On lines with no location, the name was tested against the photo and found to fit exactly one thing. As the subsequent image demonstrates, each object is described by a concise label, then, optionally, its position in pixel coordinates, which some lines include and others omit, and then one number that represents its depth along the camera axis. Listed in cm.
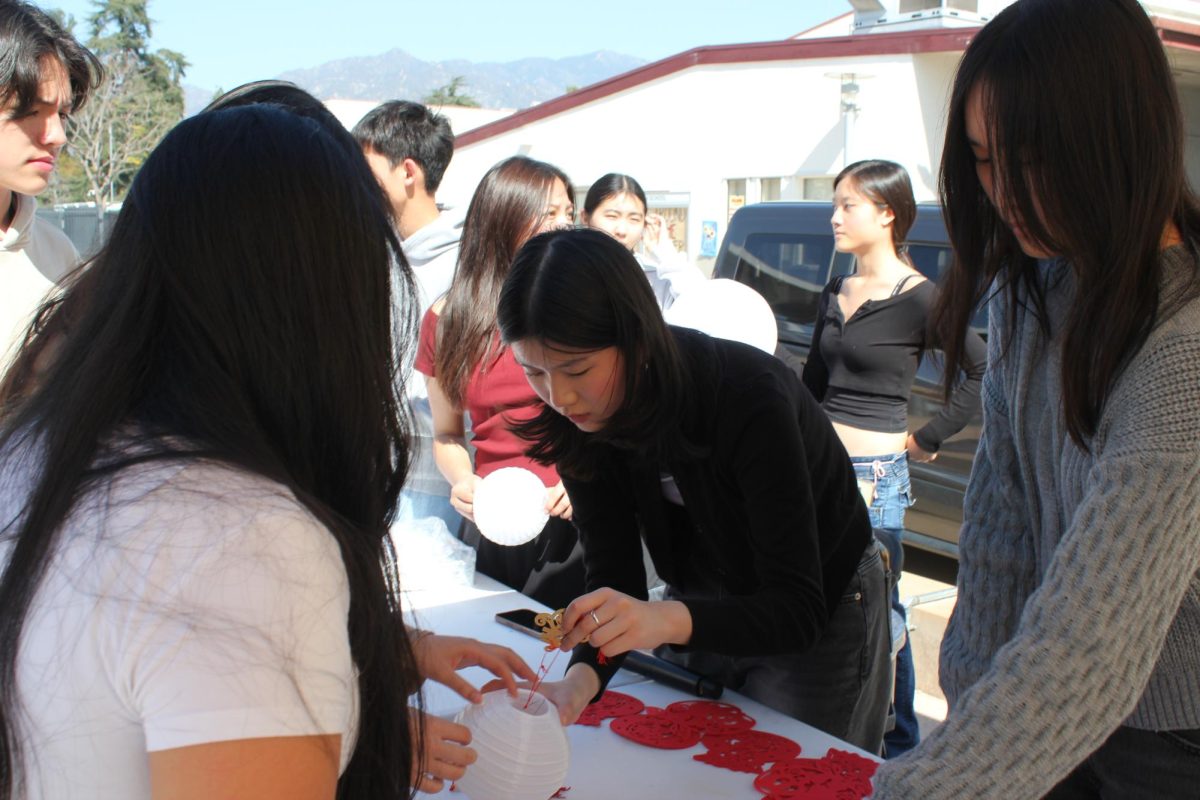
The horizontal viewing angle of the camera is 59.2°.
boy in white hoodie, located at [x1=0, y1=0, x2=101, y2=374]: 226
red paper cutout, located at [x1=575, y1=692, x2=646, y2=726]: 165
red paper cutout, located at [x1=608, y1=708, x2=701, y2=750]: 156
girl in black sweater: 158
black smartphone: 202
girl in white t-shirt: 71
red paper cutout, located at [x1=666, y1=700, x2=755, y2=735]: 161
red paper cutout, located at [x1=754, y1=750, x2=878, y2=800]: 142
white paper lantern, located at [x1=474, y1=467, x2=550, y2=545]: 217
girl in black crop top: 339
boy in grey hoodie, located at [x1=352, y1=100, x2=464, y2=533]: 317
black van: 447
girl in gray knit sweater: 93
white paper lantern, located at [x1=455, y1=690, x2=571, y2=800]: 131
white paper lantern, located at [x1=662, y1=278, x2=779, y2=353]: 325
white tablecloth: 144
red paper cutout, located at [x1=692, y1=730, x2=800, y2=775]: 150
